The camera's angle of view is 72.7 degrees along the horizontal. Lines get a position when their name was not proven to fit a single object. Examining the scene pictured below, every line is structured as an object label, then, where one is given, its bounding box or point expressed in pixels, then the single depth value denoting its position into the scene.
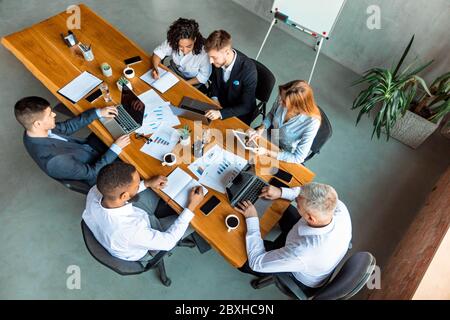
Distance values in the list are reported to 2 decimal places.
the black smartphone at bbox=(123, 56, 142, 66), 2.75
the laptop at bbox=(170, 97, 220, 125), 2.49
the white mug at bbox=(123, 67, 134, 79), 2.66
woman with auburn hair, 2.21
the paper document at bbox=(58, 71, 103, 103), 2.54
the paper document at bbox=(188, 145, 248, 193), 2.22
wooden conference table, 2.05
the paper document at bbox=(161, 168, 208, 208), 2.15
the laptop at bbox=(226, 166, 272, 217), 2.12
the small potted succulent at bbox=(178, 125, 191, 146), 2.31
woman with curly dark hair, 2.60
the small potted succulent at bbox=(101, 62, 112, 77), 2.61
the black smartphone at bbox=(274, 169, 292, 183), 2.27
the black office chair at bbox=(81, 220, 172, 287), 1.86
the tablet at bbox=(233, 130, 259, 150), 2.37
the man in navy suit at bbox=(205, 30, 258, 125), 2.40
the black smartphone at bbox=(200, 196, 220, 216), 2.10
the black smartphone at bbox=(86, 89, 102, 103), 2.54
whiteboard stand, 3.47
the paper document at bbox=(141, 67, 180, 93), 2.65
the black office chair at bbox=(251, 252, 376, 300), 1.79
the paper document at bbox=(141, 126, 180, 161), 2.32
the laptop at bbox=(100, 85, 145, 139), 2.40
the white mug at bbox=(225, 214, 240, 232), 2.03
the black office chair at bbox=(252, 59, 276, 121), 2.71
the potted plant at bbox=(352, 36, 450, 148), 3.07
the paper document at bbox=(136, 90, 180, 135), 2.43
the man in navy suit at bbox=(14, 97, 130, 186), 2.10
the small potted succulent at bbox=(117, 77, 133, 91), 2.57
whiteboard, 3.24
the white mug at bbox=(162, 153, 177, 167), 2.25
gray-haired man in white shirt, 1.77
